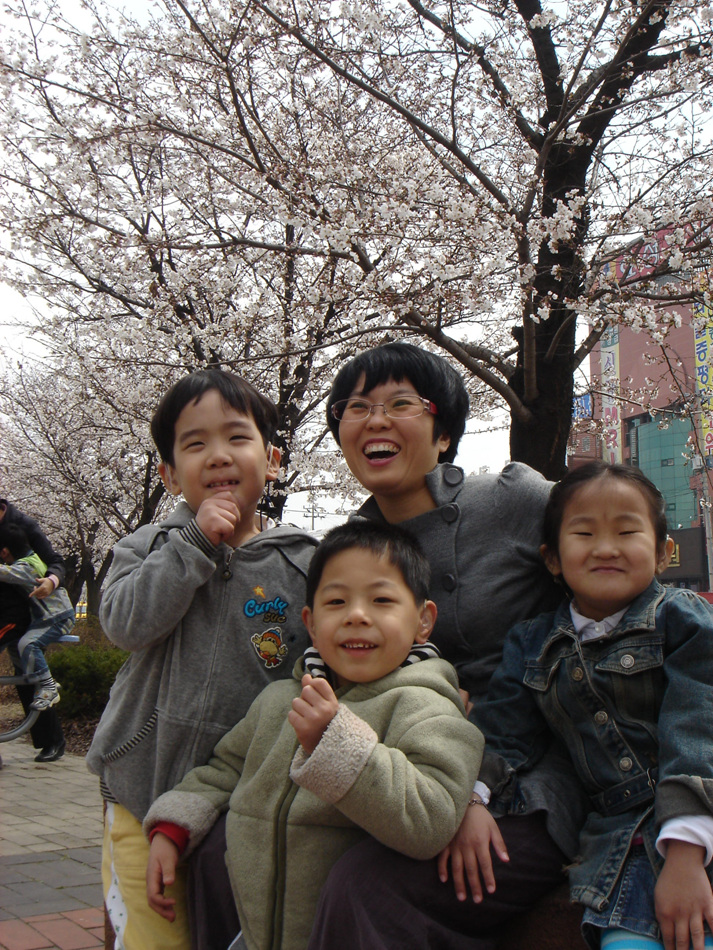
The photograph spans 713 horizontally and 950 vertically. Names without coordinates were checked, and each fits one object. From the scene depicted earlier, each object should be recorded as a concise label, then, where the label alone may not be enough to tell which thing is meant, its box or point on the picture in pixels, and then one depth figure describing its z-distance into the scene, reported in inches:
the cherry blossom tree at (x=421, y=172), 193.5
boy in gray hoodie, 70.5
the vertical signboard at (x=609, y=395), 301.3
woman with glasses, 53.2
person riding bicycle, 229.8
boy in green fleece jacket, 52.4
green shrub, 322.0
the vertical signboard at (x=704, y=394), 209.0
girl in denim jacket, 51.4
